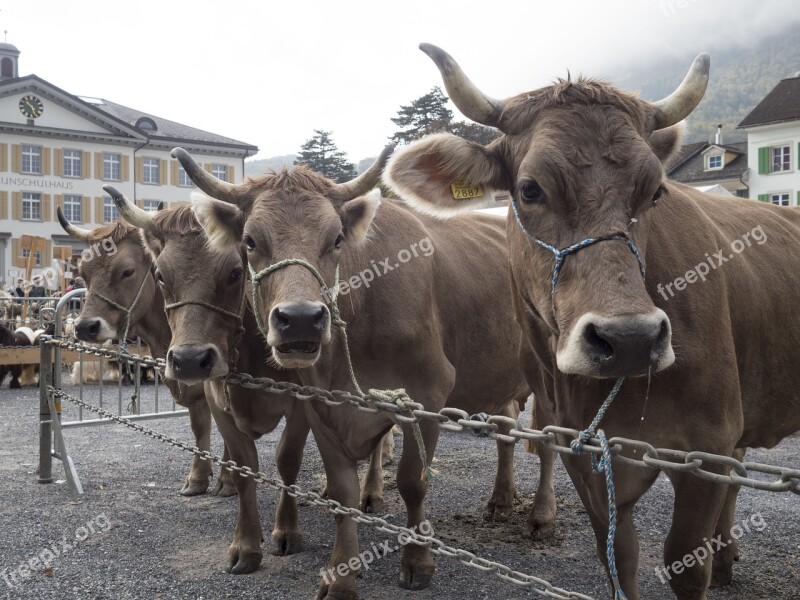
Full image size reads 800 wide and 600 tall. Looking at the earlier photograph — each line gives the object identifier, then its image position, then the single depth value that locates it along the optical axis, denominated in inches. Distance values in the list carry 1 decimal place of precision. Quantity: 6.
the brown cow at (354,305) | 138.9
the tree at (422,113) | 1808.6
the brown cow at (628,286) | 89.2
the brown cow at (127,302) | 259.6
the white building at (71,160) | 1747.0
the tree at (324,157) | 2091.5
